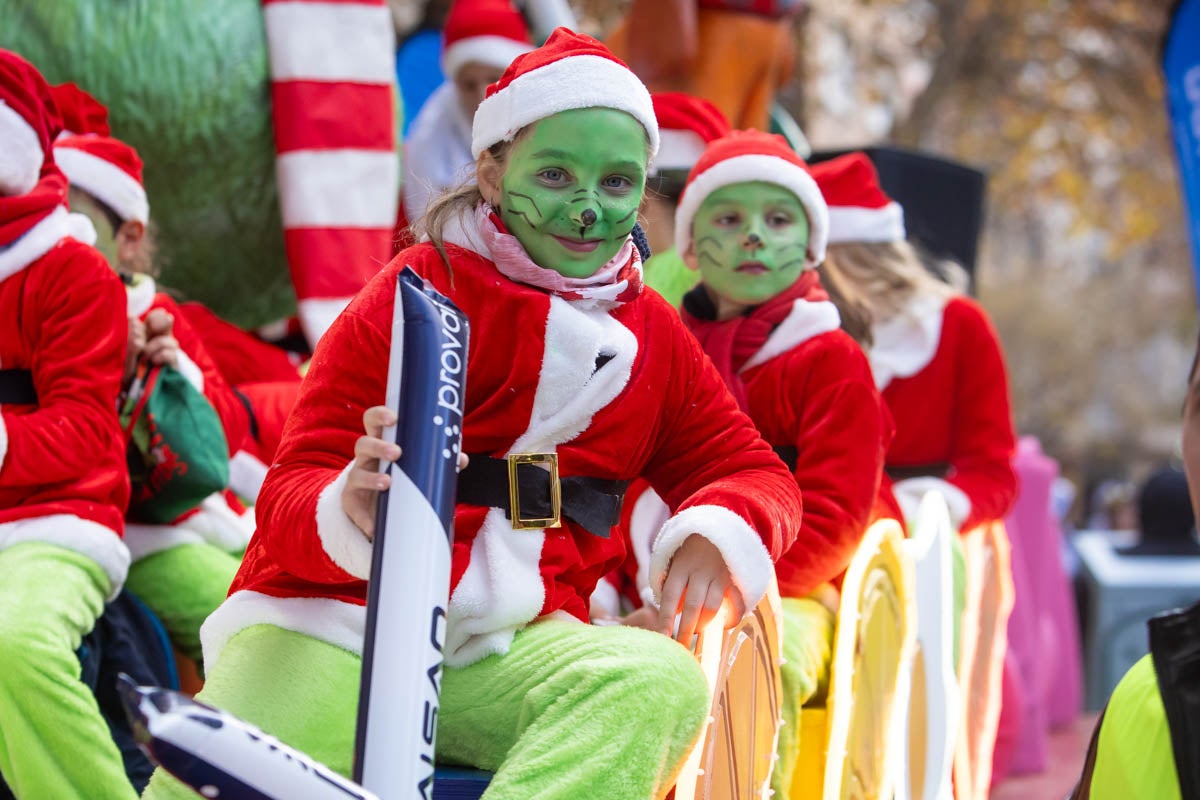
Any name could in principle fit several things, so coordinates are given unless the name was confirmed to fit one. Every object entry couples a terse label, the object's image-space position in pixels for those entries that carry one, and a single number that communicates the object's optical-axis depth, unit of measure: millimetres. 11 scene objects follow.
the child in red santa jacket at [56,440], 5098
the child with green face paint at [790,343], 5859
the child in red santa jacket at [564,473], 3912
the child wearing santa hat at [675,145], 7668
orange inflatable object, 11211
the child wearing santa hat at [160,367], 6133
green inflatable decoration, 7238
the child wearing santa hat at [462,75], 9344
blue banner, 10211
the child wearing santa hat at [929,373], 8234
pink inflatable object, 11594
